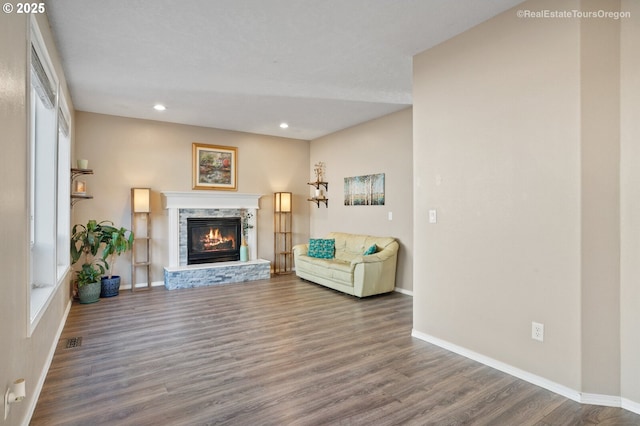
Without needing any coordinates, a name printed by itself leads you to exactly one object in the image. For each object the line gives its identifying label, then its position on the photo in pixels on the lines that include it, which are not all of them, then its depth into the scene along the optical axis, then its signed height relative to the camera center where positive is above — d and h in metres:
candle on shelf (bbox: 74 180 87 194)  4.61 +0.33
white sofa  4.91 -0.81
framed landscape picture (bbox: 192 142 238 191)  6.26 +0.84
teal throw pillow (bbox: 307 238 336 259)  6.09 -0.61
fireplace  6.18 -0.47
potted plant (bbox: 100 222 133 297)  4.96 -0.50
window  2.97 +0.21
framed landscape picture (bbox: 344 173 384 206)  5.76 +0.39
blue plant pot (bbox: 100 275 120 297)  5.07 -1.06
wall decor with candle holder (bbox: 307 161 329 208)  7.01 +0.55
